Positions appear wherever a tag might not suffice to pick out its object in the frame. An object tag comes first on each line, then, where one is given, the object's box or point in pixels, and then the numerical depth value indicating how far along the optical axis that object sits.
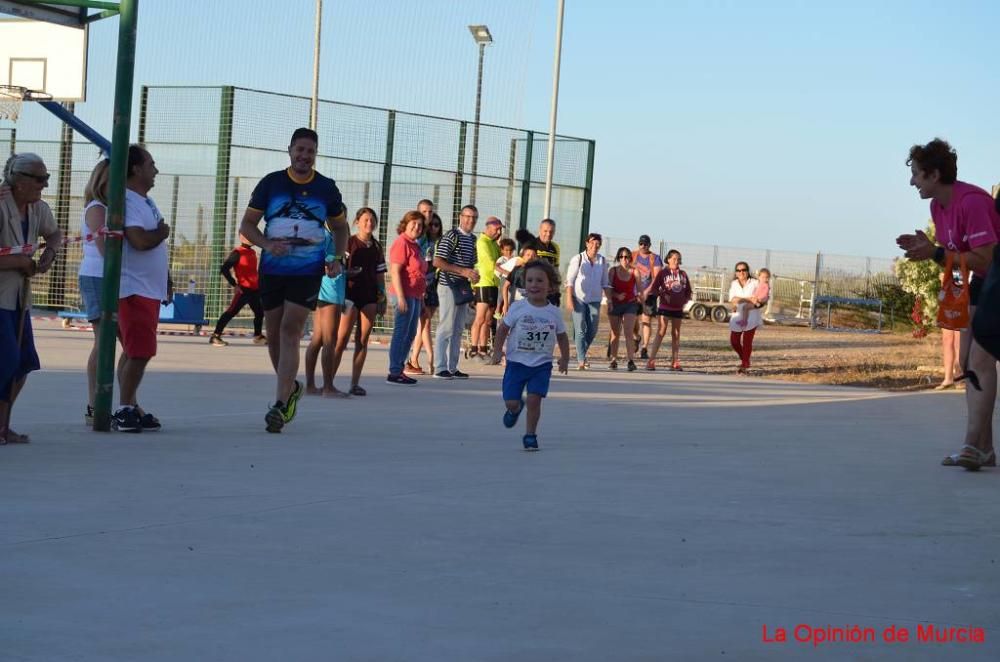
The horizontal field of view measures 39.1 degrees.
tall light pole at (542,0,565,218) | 25.47
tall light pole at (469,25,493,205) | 31.41
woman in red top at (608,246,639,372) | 19.77
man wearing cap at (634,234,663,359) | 22.02
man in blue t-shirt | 9.30
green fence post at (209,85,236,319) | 23.53
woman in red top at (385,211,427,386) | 13.79
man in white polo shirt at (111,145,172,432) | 8.93
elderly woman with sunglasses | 8.00
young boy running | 9.52
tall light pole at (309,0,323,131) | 24.30
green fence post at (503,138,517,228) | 25.48
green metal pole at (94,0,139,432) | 8.82
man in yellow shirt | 17.98
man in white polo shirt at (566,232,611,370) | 19.03
